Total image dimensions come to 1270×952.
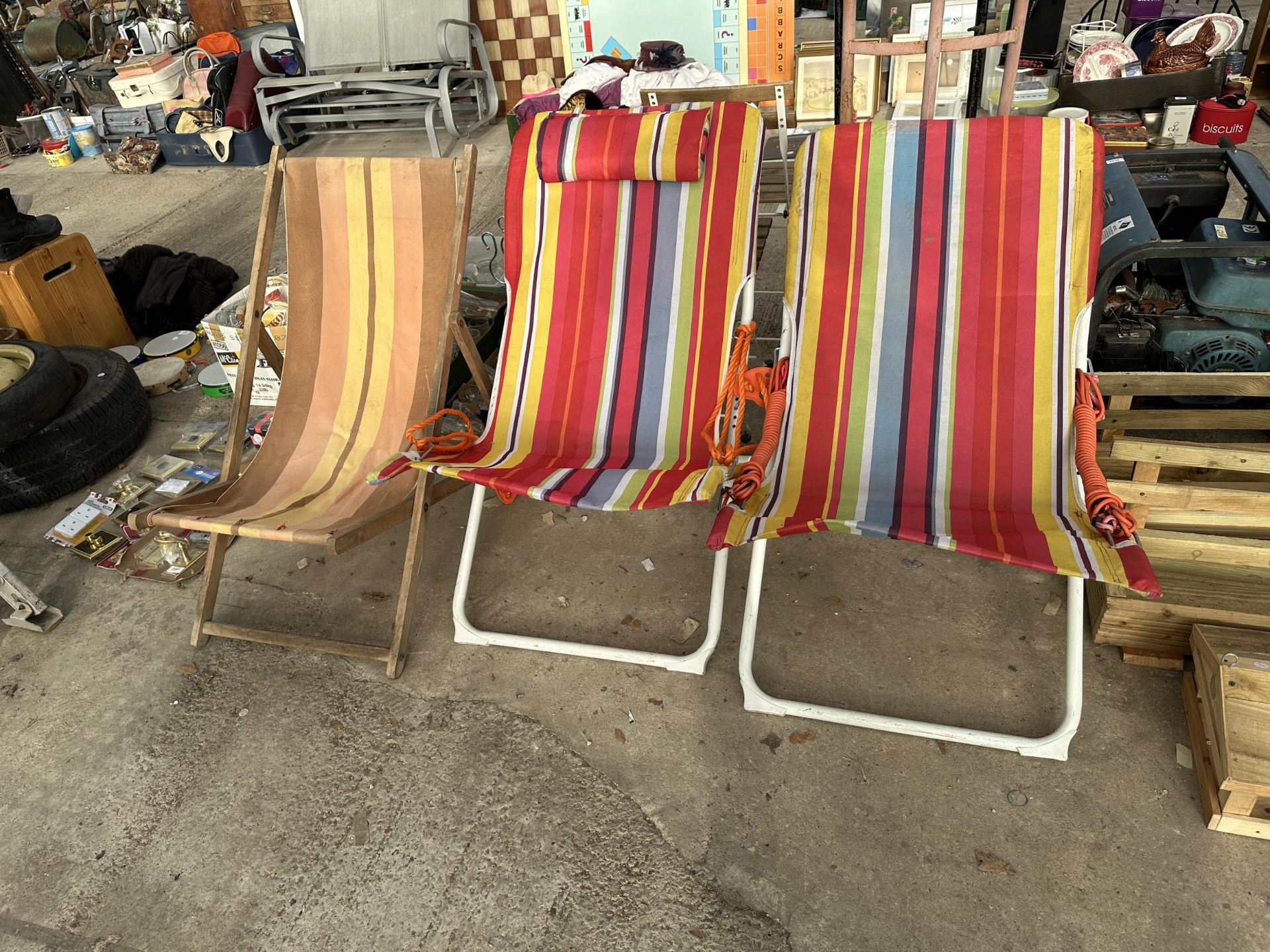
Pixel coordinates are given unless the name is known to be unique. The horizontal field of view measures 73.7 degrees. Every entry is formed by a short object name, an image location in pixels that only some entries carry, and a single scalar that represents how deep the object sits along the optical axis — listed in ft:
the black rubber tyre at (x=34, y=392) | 8.82
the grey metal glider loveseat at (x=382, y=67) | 18.40
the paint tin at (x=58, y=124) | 21.65
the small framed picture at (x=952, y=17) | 14.65
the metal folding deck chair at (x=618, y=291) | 7.38
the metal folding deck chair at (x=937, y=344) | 6.34
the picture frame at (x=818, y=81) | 14.60
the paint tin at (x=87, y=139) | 21.39
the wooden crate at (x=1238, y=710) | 5.30
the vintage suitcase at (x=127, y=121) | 20.53
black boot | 10.73
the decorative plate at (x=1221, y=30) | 14.37
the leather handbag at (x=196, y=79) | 20.71
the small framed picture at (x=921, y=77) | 15.28
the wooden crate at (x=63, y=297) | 10.79
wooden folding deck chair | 7.47
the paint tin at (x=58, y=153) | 20.90
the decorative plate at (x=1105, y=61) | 14.42
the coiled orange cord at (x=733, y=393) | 6.81
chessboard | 19.35
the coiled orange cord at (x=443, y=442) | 7.26
